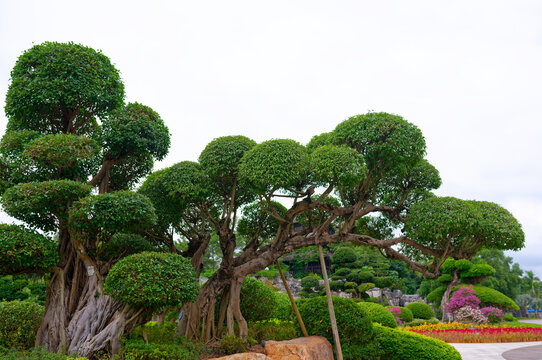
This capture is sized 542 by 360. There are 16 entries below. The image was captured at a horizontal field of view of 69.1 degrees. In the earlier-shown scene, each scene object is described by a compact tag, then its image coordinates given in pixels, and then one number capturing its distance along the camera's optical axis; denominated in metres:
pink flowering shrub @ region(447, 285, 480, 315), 17.97
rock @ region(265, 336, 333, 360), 7.38
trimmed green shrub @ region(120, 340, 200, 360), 6.66
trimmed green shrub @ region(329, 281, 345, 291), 26.89
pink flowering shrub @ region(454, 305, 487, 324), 17.17
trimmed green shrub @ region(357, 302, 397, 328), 13.10
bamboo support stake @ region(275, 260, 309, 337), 8.60
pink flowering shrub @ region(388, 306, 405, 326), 19.14
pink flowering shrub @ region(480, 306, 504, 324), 17.39
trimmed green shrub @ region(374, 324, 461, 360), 8.48
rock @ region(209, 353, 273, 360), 6.95
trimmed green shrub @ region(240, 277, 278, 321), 10.92
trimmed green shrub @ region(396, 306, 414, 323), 19.64
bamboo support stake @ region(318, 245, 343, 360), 7.84
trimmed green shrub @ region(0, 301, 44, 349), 8.75
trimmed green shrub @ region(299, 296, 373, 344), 8.52
